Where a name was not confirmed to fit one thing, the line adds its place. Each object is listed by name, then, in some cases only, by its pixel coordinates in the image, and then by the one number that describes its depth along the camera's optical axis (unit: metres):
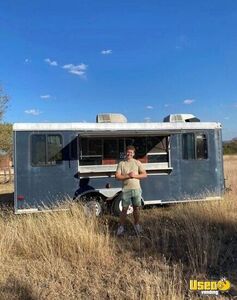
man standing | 7.97
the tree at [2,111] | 24.22
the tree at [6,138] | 26.88
